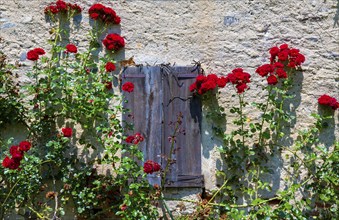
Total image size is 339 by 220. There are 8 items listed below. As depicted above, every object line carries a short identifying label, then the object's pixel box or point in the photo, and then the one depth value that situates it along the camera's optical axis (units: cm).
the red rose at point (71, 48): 452
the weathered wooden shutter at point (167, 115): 464
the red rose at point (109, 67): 454
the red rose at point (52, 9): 479
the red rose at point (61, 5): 478
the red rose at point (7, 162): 391
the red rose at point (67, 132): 439
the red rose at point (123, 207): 420
